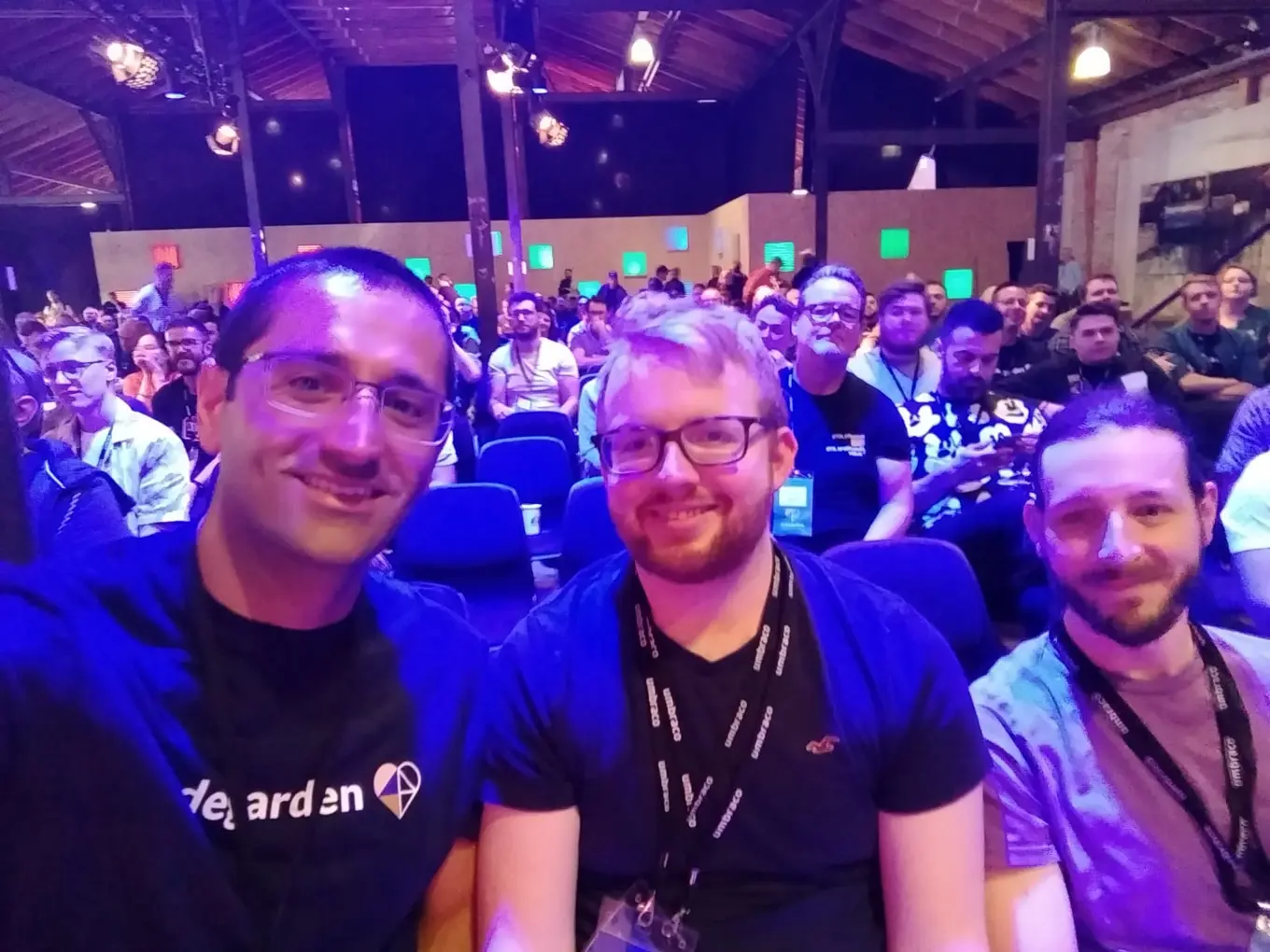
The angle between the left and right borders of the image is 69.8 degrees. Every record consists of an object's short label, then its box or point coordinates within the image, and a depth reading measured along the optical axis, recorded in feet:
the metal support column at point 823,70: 32.76
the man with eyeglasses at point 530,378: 17.84
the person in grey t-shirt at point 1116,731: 4.02
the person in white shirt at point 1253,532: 5.86
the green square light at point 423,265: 49.70
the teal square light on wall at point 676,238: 51.08
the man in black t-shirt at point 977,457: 9.98
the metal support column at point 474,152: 20.08
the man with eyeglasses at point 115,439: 10.15
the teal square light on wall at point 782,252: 41.24
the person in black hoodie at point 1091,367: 12.55
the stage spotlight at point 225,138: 40.47
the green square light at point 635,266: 51.08
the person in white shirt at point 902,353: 10.85
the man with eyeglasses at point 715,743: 3.78
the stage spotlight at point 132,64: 26.89
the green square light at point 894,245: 41.91
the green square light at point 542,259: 50.62
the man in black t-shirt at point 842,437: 9.00
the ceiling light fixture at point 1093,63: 24.64
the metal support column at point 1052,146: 21.53
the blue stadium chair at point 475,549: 9.37
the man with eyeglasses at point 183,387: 13.55
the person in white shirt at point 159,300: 29.01
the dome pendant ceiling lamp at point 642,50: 34.37
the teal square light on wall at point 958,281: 41.98
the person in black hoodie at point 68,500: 7.06
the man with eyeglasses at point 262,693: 3.37
